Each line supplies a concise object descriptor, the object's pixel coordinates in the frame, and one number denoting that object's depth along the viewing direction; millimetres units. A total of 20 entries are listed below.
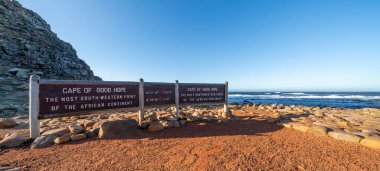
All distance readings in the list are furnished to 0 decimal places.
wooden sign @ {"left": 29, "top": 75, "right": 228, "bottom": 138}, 5211
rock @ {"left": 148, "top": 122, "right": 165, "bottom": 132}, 6269
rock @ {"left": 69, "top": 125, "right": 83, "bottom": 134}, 5688
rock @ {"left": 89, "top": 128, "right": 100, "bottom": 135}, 5746
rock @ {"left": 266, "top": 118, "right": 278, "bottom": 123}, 7668
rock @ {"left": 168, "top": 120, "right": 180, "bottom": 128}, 6736
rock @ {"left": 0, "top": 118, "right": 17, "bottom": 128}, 7572
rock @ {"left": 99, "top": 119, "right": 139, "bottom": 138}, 5601
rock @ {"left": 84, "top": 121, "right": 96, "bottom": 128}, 6606
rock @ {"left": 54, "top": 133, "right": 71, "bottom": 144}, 4985
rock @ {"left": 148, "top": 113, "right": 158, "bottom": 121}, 7316
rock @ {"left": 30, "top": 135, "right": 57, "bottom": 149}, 4711
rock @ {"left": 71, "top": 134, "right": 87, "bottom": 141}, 5273
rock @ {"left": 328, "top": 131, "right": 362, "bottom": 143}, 4841
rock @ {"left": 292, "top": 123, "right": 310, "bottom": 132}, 6049
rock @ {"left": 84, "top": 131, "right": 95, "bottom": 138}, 5586
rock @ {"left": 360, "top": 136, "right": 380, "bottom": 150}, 4426
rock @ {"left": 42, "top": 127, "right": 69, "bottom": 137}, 5362
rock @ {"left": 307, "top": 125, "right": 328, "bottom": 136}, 5566
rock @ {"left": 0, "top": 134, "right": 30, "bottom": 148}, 4727
